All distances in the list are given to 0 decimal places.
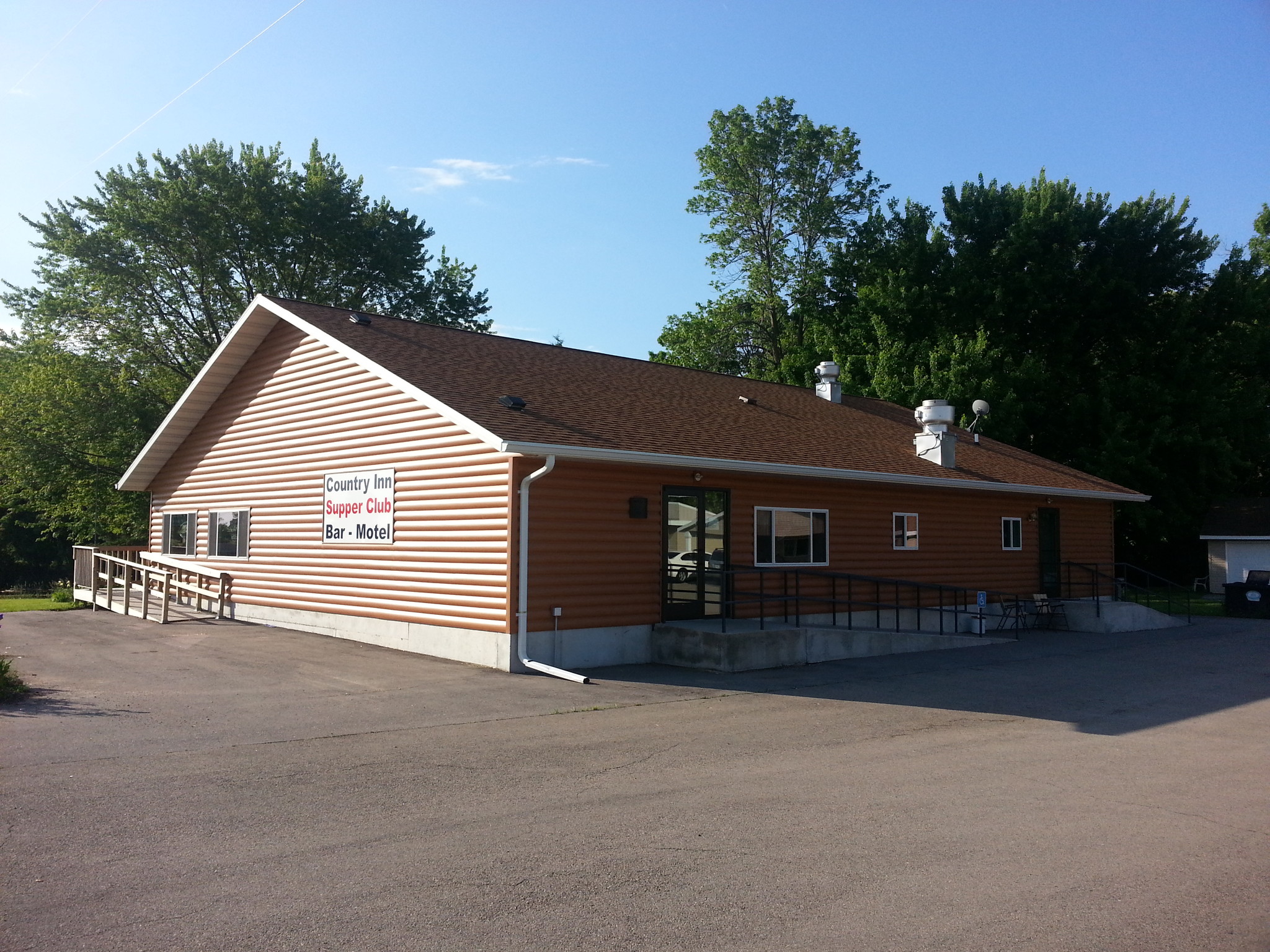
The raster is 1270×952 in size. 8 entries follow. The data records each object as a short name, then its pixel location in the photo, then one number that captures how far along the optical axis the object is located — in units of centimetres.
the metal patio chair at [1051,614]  2166
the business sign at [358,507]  1573
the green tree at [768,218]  4384
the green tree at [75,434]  3158
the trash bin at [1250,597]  2430
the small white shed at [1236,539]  3319
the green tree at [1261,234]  4378
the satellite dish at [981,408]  2470
